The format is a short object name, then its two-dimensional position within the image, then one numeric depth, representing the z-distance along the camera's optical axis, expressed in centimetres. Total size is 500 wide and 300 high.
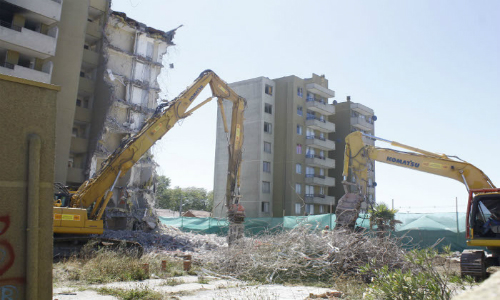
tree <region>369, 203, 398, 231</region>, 1591
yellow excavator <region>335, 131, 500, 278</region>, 1063
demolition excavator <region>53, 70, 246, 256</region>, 1391
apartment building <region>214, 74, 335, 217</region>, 4719
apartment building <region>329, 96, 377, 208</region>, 5531
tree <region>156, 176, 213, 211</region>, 8681
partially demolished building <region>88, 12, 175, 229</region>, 3284
